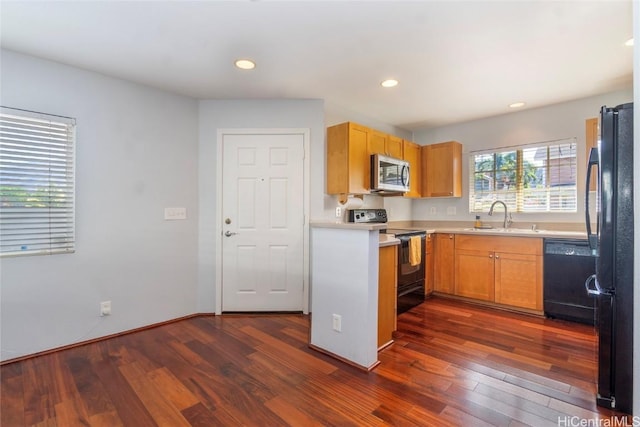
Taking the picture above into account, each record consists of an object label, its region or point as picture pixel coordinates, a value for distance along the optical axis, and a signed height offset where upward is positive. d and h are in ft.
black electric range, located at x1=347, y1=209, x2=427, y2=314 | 10.57 -1.92
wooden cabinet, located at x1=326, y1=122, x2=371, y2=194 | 10.84 +2.06
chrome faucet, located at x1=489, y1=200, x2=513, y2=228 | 12.56 -0.12
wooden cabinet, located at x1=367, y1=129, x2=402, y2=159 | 11.79 +2.91
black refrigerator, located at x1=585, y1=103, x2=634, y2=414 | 5.30 -0.72
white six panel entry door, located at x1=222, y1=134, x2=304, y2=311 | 10.82 -0.28
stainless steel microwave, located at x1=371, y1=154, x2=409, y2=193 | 11.48 +1.61
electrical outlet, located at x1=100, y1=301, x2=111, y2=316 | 8.71 -2.75
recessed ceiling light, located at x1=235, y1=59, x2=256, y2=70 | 8.07 +4.13
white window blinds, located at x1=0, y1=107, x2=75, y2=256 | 7.31 +0.79
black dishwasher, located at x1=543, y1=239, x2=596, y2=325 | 9.51 -2.10
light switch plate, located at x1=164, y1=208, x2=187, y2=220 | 10.04 +0.04
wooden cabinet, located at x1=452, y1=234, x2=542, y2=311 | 10.44 -2.03
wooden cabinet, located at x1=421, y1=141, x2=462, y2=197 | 13.48 +2.11
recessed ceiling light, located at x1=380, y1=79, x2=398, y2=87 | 9.40 +4.22
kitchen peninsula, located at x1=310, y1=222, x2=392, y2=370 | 6.92 -1.88
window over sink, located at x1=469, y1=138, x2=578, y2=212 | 11.44 +1.58
